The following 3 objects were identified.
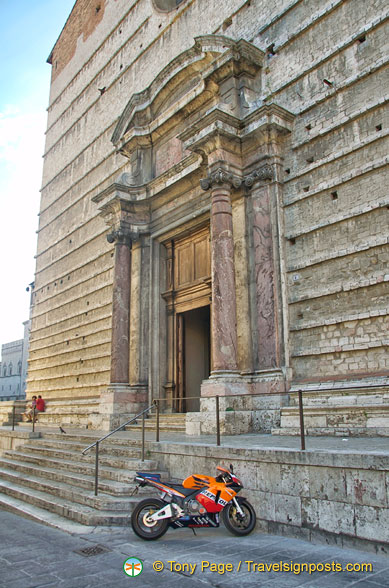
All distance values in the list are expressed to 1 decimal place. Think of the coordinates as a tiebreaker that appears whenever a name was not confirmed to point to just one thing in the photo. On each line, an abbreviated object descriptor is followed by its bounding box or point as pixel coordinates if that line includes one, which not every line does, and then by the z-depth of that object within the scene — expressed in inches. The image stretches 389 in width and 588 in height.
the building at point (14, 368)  2055.9
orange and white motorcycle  204.4
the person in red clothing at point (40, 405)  788.9
